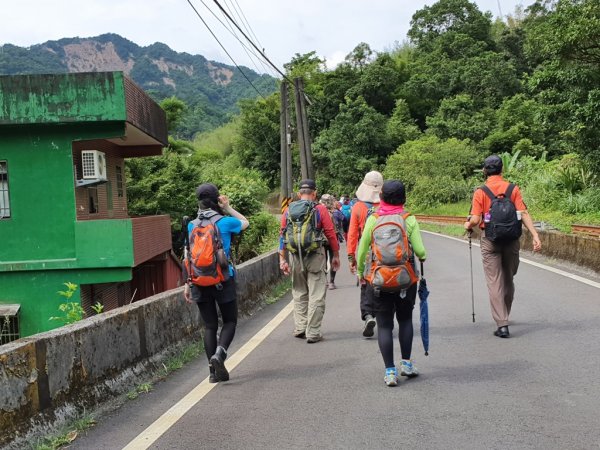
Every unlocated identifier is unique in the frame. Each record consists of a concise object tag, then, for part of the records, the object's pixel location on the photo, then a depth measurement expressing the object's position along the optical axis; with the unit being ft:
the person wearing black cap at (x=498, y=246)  23.30
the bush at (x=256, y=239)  91.86
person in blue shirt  18.79
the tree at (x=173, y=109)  123.13
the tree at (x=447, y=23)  233.96
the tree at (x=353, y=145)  188.14
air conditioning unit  47.60
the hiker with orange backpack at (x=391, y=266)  17.16
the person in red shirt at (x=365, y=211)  23.76
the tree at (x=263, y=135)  230.27
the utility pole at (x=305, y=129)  91.23
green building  45.44
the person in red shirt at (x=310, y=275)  24.23
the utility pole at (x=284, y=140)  85.35
